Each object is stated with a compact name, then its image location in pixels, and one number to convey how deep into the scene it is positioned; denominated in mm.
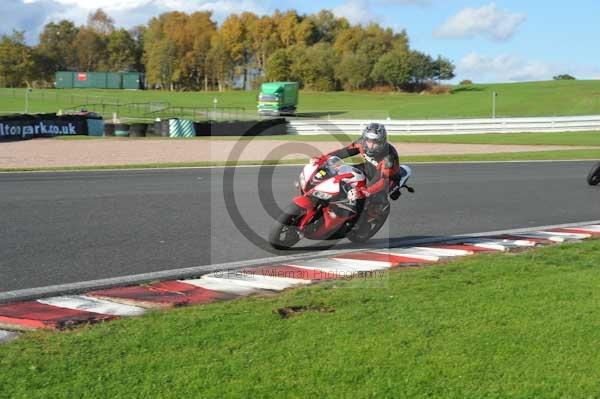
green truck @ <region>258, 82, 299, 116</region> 62938
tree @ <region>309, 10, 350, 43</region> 127062
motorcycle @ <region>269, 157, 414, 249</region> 7781
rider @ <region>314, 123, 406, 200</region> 8180
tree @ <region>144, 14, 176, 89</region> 118750
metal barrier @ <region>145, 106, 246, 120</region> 58250
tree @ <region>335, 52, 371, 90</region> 100312
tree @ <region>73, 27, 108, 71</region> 127938
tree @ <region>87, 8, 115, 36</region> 138750
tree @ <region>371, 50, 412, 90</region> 95938
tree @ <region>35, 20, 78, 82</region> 120750
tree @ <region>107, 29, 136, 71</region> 130000
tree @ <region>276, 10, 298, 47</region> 125500
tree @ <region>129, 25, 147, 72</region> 134962
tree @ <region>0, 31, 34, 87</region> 107125
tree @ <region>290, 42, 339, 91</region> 103062
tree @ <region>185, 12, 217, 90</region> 123431
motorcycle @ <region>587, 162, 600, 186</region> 15984
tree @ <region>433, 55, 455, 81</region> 105062
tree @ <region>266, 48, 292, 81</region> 104250
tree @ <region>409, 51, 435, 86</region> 98225
